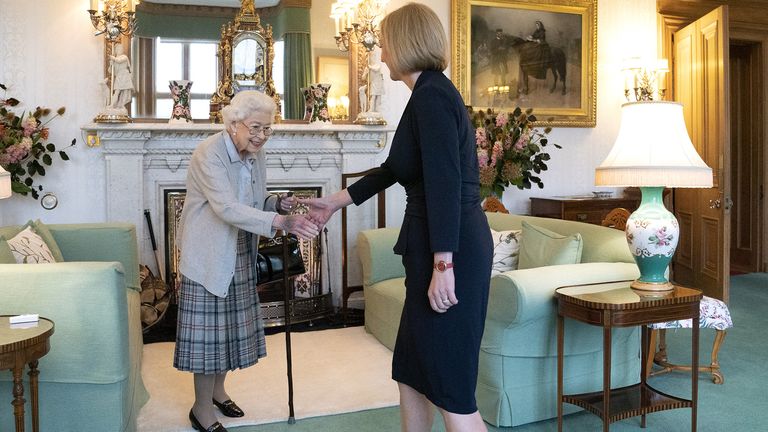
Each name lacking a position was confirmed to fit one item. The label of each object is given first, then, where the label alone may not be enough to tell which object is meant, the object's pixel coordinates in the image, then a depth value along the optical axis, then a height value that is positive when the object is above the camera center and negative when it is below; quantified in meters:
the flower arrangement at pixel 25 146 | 4.62 +0.42
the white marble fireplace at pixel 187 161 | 5.09 +0.36
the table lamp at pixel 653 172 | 2.90 +0.14
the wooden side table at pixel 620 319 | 2.68 -0.44
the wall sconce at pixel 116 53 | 4.95 +1.10
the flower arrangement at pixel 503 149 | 5.52 +0.46
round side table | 2.14 -0.44
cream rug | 3.25 -0.93
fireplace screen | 5.12 -0.65
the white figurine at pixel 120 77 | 4.98 +0.93
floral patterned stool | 3.52 -0.67
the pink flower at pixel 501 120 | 5.54 +0.68
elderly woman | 2.74 -0.16
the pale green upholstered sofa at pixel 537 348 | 2.97 -0.64
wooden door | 5.73 +0.52
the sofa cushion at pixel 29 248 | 3.23 -0.19
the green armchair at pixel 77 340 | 2.55 -0.48
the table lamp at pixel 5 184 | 2.71 +0.10
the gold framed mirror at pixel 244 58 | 5.43 +1.17
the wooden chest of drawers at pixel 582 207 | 5.88 -0.01
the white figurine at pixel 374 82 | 5.58 +0.99
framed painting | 6.10 +1.34
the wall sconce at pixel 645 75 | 6.43 +1.20
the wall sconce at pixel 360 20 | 5.36 +1.45
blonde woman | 1.91 -0.11
